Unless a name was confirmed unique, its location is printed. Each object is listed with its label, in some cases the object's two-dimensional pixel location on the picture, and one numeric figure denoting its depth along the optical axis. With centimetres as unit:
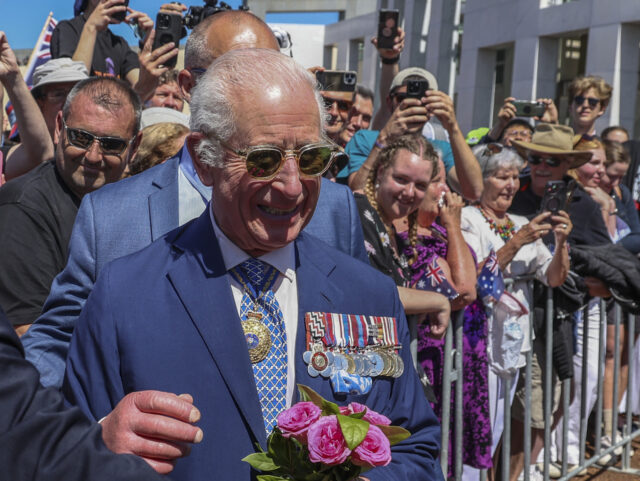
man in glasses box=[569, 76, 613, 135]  720
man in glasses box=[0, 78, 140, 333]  282
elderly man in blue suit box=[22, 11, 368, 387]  222
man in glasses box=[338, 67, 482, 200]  442
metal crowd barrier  418
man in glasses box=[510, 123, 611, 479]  545
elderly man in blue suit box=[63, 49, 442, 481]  195
